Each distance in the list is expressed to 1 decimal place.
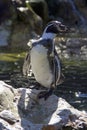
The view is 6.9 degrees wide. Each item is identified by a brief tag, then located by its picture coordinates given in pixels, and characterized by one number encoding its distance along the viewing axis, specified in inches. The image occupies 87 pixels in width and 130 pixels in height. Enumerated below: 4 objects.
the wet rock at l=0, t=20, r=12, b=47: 1092.1
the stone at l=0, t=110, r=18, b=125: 375.8
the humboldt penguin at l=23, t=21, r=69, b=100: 433.0
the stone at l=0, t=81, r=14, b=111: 401.5
